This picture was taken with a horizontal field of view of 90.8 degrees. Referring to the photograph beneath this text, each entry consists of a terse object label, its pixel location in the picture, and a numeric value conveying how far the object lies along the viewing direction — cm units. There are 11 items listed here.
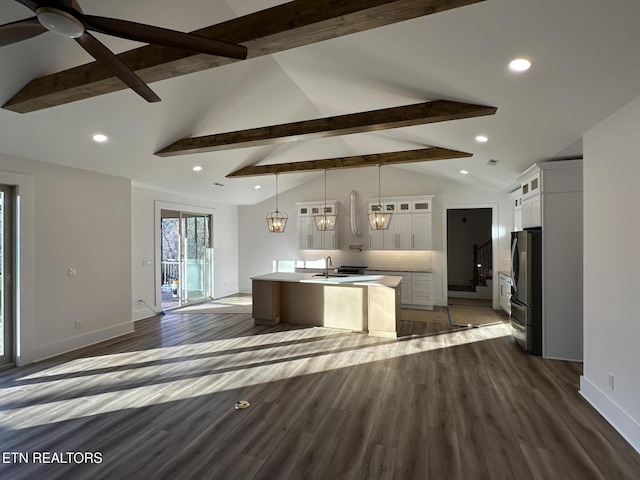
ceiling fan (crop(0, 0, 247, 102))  144
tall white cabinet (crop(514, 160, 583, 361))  399
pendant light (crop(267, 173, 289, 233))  604
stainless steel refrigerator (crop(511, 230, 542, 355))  422
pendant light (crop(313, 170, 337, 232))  636
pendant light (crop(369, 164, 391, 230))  553
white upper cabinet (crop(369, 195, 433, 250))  729
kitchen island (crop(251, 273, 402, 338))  507
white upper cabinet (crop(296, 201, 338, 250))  817
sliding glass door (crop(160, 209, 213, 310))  727
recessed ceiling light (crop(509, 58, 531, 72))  227
